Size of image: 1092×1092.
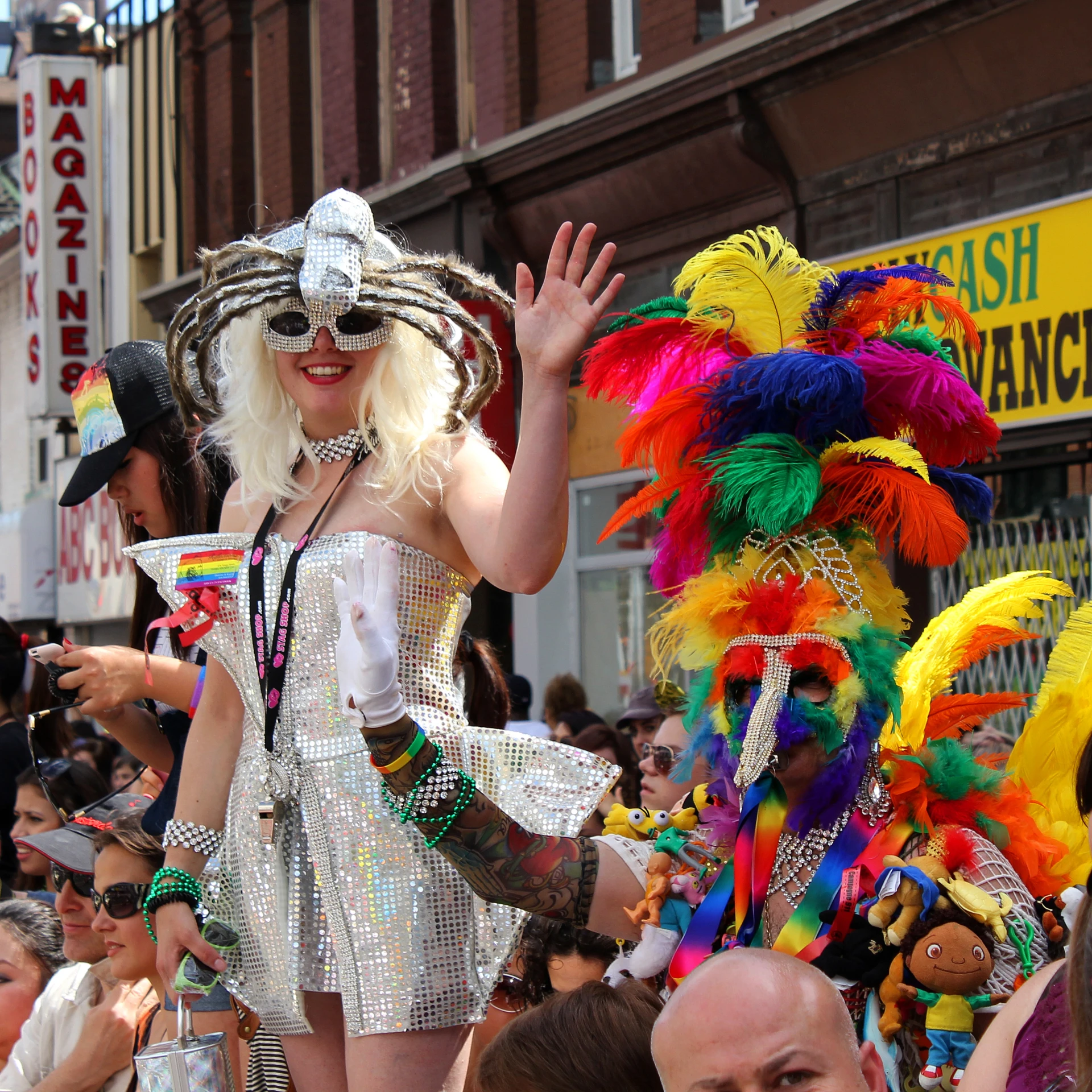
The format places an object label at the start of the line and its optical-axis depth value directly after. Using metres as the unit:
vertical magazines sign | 14.29
